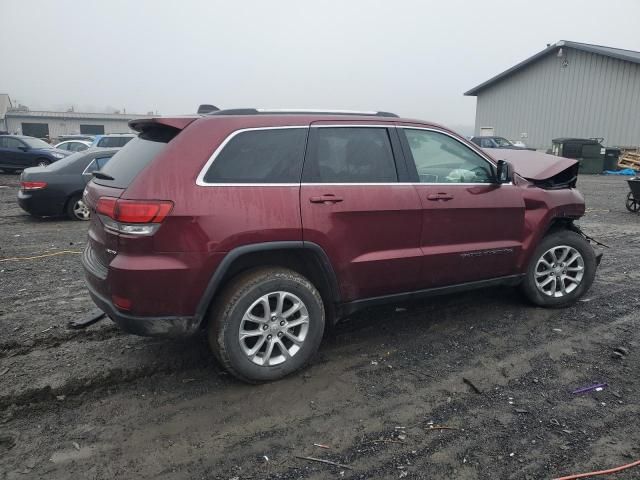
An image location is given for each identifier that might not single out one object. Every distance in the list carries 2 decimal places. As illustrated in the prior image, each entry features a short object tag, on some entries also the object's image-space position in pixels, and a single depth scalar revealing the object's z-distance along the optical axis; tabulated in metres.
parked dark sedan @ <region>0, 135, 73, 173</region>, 18.89
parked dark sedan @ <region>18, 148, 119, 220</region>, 9.29
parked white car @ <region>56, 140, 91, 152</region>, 21.50
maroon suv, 3.06
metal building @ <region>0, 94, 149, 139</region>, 54.28
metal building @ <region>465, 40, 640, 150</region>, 28.36
